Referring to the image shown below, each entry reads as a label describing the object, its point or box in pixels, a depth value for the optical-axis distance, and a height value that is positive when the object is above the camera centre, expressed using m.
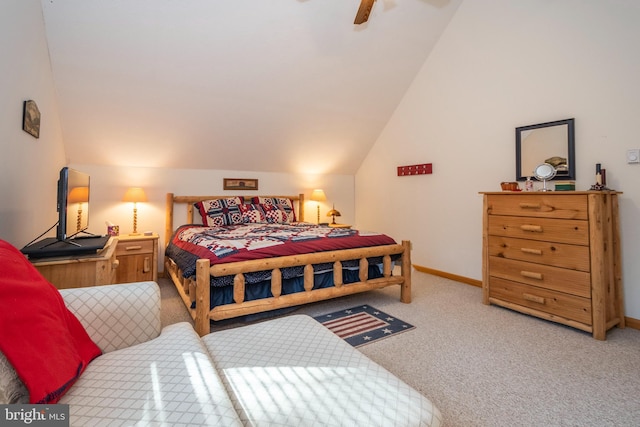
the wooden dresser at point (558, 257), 2.07 -0.29
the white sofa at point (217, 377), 0.78 -0.50
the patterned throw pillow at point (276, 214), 3.94 +0.08
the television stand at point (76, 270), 1.58 -0.28
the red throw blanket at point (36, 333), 0.73 -0.31
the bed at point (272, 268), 2.05 -0.38
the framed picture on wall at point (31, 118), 1.87 +0.67
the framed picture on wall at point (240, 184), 4.15 +0.52
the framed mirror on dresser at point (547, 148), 2.55 +0.66
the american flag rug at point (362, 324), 2.10 -0.81
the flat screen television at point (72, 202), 1.70 +0.12
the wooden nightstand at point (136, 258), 2.95 -0.39
